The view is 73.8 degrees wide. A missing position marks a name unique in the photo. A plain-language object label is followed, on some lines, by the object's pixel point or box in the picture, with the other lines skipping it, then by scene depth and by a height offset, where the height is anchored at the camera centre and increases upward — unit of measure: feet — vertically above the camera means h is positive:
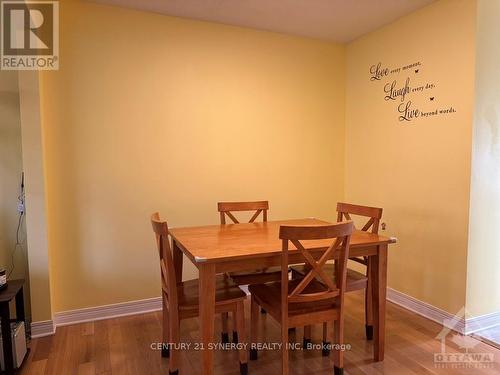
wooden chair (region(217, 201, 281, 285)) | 7.54 -1.44
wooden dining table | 5.53 -1.52
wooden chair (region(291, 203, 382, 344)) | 7.18 -2.43
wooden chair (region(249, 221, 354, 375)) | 5.43 -2.27
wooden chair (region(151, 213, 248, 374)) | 5.90 -2.42
